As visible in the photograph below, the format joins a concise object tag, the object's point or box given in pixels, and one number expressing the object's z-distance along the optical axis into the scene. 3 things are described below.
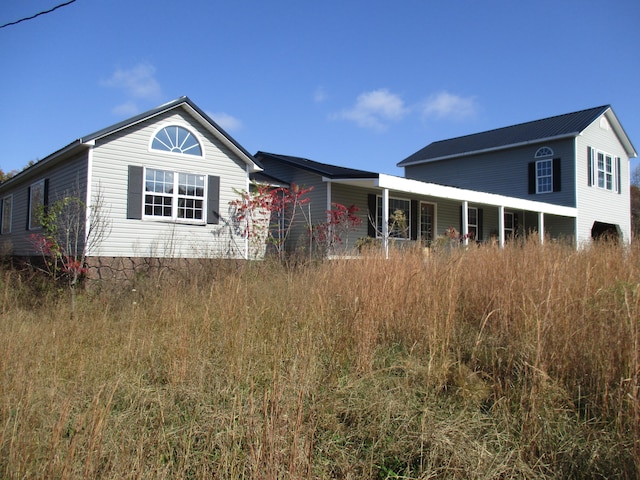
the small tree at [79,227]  9.77
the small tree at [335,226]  12.73
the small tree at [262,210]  12.61
